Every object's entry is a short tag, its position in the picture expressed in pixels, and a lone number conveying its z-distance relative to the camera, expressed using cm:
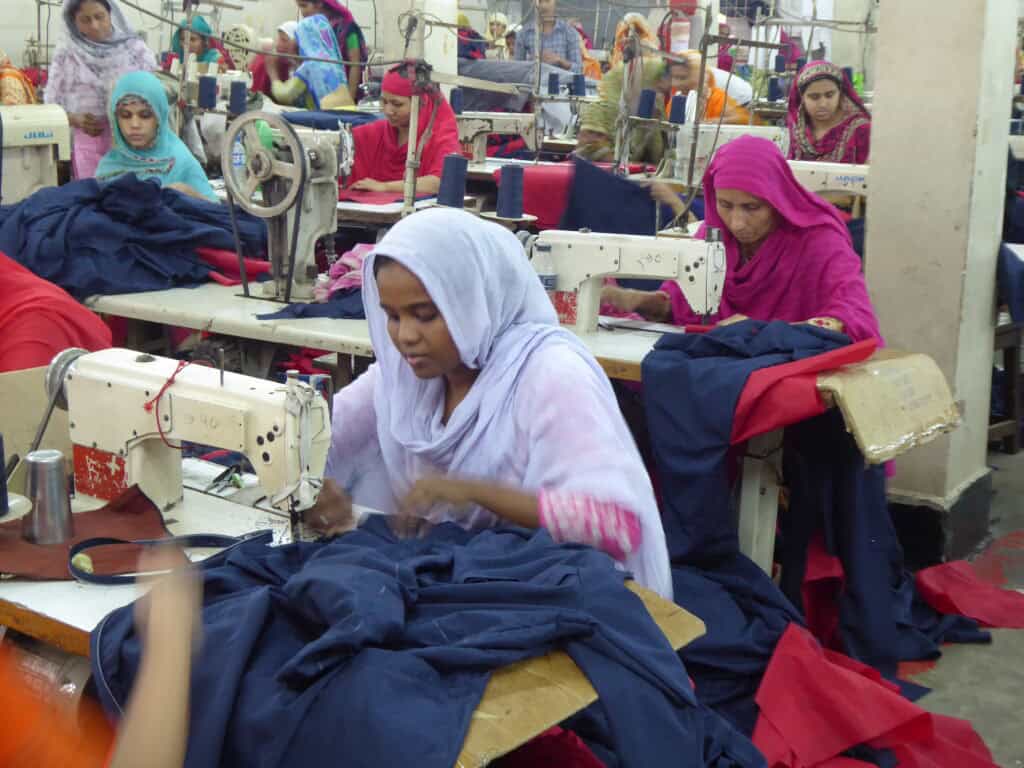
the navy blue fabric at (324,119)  621
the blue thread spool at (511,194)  375
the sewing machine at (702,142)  496
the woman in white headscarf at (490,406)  173
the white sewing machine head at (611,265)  284
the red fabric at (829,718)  214
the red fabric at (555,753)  139
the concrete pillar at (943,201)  327
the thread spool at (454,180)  358
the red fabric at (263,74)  808
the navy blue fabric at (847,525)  271
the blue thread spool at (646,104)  521
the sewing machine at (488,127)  570
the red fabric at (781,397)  242
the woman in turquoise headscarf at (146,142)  450
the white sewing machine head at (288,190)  318
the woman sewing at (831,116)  502
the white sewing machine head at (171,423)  170
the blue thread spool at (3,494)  168
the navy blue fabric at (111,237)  331
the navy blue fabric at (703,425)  252
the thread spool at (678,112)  529
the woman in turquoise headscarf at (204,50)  907
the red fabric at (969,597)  310
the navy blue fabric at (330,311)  318
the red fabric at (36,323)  234
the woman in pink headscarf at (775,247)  303
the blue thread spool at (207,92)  540
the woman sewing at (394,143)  523
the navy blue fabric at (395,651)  118
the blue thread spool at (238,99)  479
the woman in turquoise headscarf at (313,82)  749
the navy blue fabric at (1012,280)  349
